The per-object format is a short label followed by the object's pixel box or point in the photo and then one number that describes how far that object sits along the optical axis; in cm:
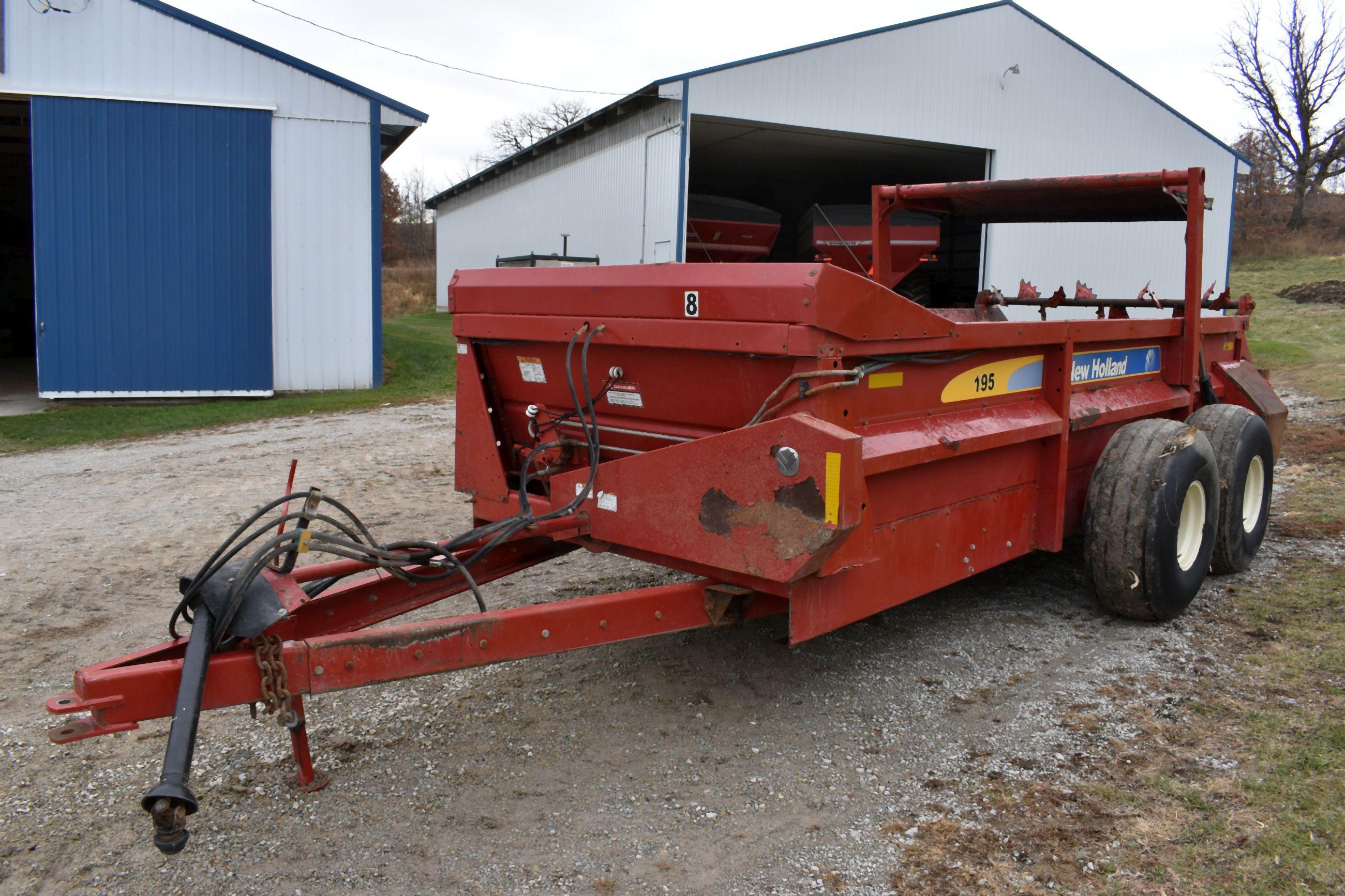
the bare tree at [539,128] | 5397
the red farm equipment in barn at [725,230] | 1689
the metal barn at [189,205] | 1205
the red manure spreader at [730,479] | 283
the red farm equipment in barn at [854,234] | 1549
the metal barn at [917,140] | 1459
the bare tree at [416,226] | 5306
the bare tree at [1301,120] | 3772
